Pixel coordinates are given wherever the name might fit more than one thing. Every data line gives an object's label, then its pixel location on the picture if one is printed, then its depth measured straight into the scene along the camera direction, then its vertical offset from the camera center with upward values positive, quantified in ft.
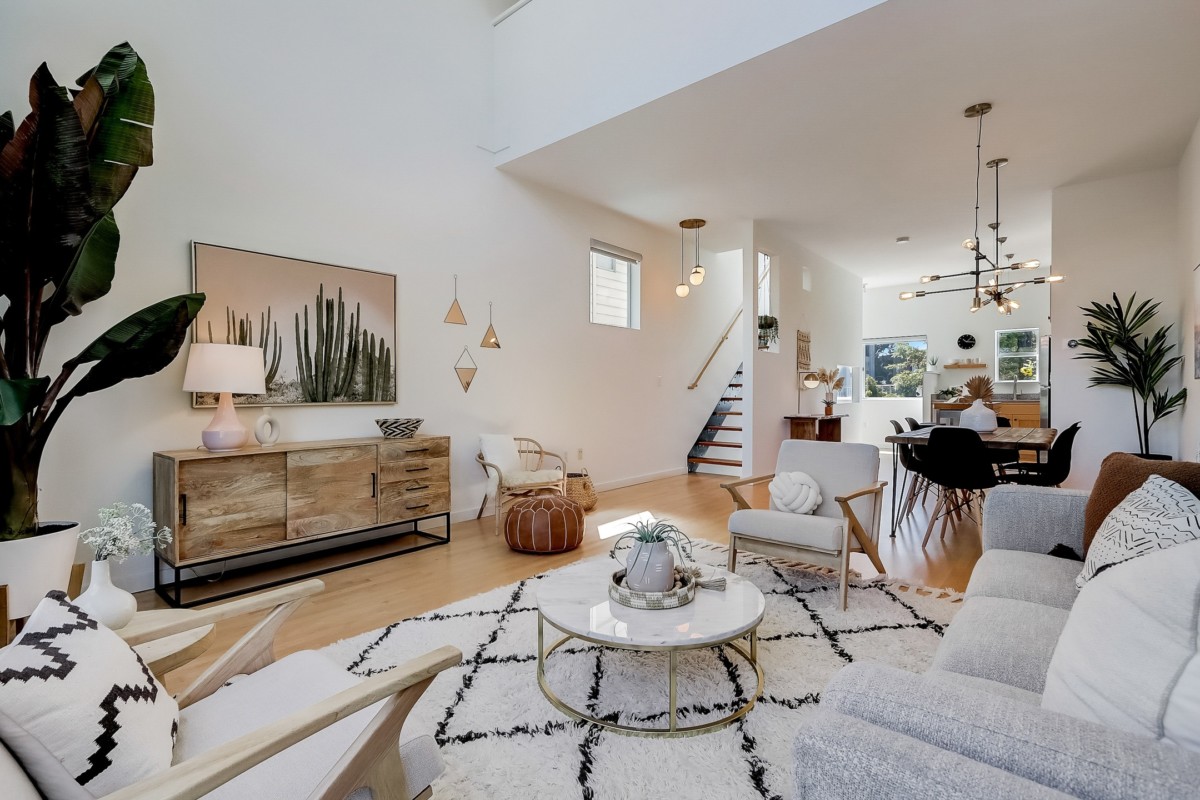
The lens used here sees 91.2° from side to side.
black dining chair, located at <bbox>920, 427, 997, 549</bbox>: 13.35 -1.60
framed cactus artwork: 11.66 +1.49
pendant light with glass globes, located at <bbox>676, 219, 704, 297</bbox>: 20.51 +5.36
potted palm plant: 16.29 +1.02
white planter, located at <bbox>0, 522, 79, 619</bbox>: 7.36 -2.29
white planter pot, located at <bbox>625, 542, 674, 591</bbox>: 6.88 -2.09
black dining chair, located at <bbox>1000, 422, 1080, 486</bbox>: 14.10 -1.68
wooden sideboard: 10.14 -2.11
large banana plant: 7.61 +2.09
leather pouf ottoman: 13.12 -3.05
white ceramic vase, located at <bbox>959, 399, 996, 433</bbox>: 16.76 -0.78
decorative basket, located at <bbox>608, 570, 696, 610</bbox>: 6.76 -2.41
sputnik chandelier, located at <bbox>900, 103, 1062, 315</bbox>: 15.39 +3.16
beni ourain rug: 5.62 -3.65
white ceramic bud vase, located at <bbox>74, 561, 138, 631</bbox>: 5.45 -2.00
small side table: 24.86 -1.52
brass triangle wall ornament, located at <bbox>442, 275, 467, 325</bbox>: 15.85 +2.07
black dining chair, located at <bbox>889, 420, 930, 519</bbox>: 15.59 -2.03
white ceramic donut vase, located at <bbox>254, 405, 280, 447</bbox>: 11.75 -0.83
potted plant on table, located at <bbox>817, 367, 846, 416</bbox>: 27.69 +0.37
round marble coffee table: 6.01 -2.51
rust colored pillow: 6.22 -0.98
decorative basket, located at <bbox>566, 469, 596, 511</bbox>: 17.24 -2.95
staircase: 25.00 -2.21
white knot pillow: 11.07 -1.94
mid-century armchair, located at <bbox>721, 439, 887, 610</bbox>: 9.75 -2.23
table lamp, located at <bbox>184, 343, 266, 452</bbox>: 10.49 +0.20
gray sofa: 2.56 -1.66
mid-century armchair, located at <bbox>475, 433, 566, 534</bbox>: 15.35 -2.26
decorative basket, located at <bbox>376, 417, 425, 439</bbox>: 13.67 -0.87
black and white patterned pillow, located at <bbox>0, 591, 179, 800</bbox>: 3.03 -1.77
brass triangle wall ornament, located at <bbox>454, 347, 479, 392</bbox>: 16.12 +0.52
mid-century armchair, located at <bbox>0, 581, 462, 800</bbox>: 3.06 -2.34
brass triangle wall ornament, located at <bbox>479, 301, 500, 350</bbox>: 16.76 +1.46
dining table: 13.76 -1.17
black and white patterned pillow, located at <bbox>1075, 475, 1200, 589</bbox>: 4.99 -1.19
